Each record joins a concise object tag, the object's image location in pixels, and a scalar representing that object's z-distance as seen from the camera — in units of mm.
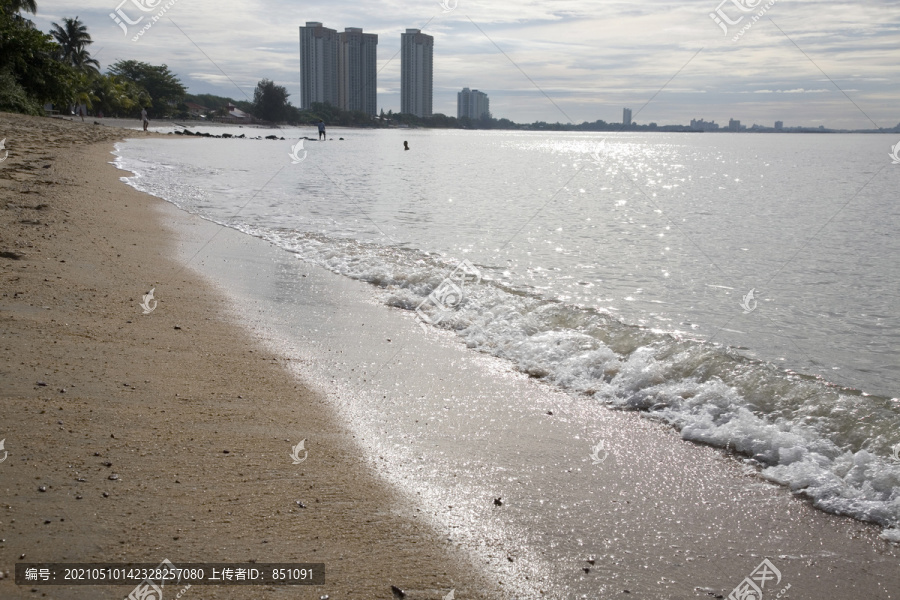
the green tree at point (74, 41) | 69188
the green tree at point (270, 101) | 119312
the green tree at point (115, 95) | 72062
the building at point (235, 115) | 126938
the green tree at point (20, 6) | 41784
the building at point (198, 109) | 125288
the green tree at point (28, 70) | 35406
